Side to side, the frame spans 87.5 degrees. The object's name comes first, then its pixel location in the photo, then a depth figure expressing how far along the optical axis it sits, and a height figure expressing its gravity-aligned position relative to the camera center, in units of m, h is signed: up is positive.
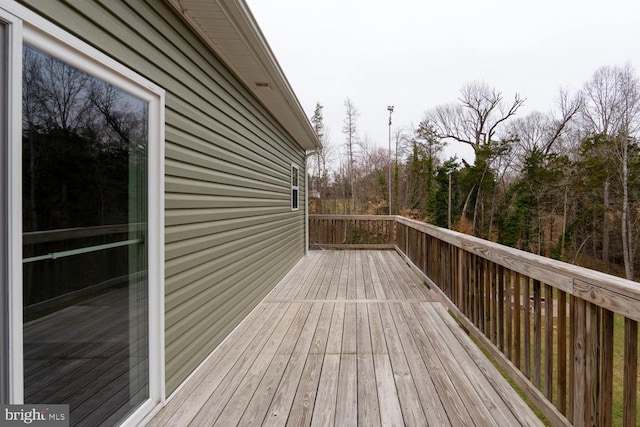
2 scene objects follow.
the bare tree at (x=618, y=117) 14.43 +4.32
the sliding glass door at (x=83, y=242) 1.18 -0.14
